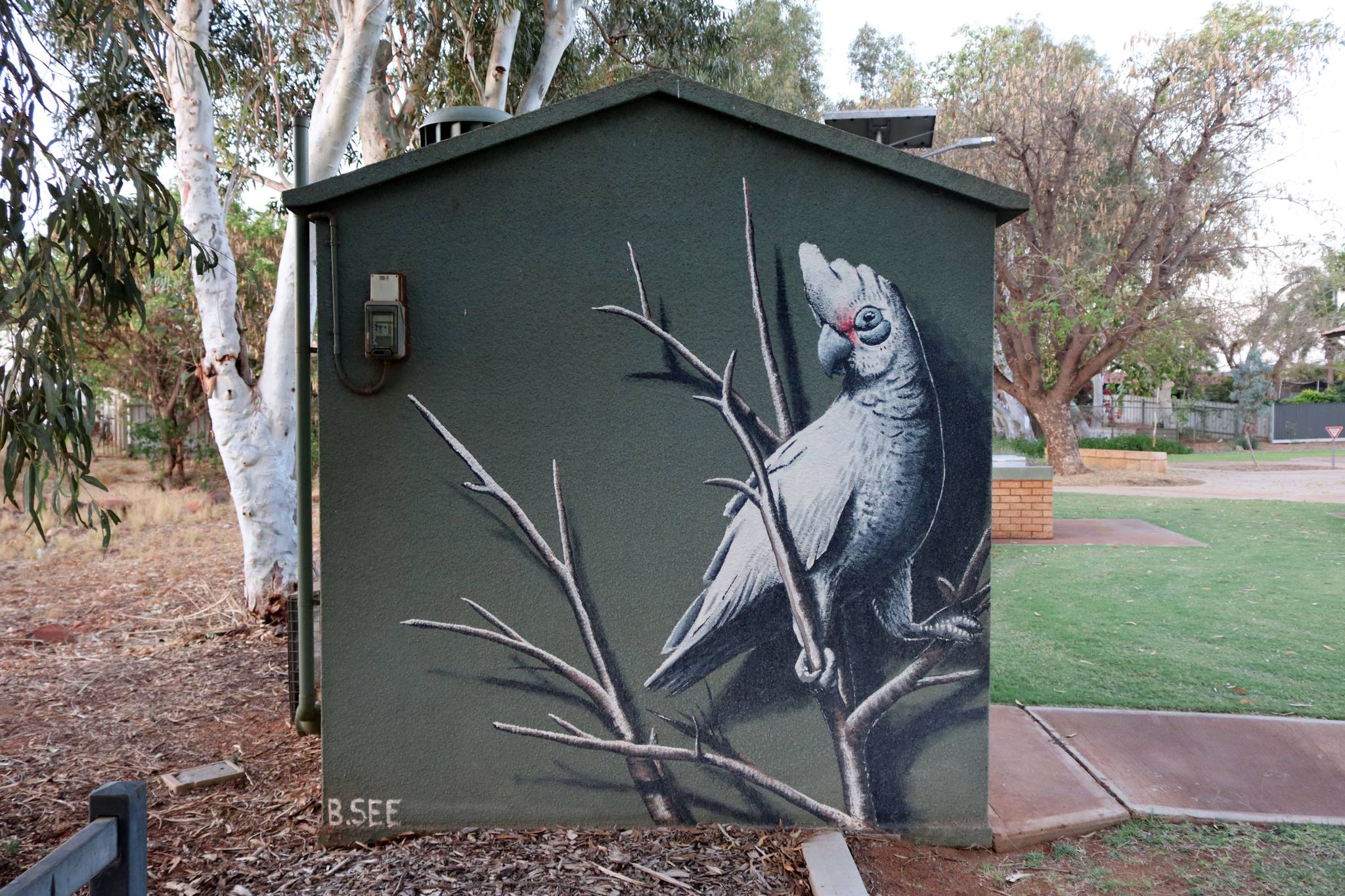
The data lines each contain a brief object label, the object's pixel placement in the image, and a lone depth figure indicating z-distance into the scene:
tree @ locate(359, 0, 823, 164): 9.91
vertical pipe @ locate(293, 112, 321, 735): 4.13
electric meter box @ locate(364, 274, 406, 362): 3.56
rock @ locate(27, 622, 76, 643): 7.21
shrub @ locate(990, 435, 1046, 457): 25.09
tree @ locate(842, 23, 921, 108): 28.39
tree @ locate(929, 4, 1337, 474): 16.03
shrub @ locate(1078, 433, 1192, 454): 24.27
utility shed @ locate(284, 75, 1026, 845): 3.70
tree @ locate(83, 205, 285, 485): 16.23
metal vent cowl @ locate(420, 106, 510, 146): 4.81
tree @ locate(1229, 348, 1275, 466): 32.72
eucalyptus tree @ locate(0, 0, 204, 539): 3.86
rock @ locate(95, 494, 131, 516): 13.59
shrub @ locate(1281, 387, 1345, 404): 36.84
